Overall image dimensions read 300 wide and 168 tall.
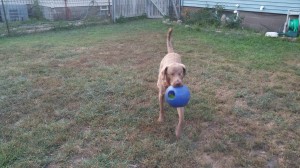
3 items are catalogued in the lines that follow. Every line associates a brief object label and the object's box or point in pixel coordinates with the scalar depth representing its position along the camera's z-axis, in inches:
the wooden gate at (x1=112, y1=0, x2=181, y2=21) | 339.5
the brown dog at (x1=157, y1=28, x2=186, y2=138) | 89.9
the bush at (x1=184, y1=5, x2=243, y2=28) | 277.0
